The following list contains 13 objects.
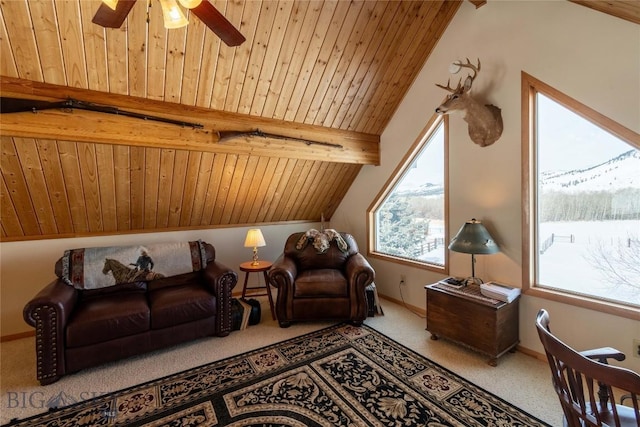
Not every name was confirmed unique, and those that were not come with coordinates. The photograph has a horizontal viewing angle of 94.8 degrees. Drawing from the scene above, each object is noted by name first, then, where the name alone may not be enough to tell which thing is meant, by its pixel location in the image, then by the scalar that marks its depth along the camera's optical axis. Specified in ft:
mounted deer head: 9.27
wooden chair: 3.07
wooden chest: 8.16
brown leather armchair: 10.81
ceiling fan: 4.92
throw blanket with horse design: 9.72
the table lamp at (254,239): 12.47
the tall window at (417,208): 11.54
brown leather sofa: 7.73
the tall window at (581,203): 7.26
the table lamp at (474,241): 8.79
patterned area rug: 6.38
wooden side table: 11.81
